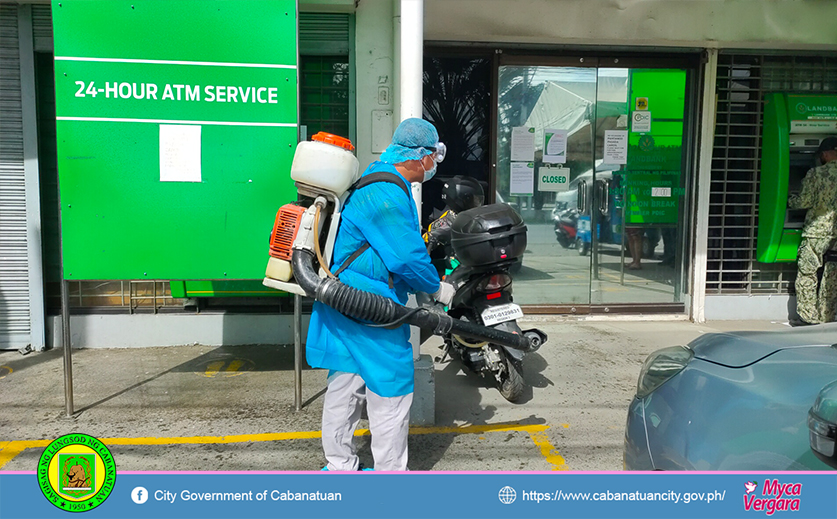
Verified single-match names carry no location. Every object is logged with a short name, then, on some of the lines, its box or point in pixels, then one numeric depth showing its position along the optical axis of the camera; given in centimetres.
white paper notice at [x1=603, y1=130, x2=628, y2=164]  669
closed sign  669
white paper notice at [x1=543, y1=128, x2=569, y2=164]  663
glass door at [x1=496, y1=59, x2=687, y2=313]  659
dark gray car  193
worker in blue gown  271
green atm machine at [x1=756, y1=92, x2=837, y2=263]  639
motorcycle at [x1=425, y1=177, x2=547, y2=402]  405
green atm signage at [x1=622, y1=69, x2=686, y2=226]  664
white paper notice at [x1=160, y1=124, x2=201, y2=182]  394
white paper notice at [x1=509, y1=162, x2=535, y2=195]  664
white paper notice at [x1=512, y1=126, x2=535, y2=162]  658
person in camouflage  617
